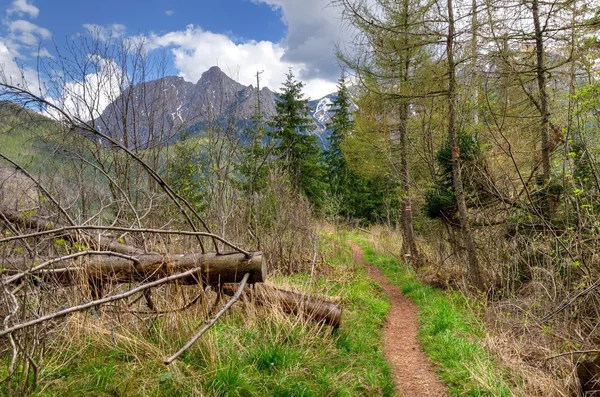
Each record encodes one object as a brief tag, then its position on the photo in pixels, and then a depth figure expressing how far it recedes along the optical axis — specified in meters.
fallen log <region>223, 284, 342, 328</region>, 4.43
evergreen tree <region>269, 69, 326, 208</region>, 20.59
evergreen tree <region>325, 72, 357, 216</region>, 24.94
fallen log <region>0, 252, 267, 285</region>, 3.44
